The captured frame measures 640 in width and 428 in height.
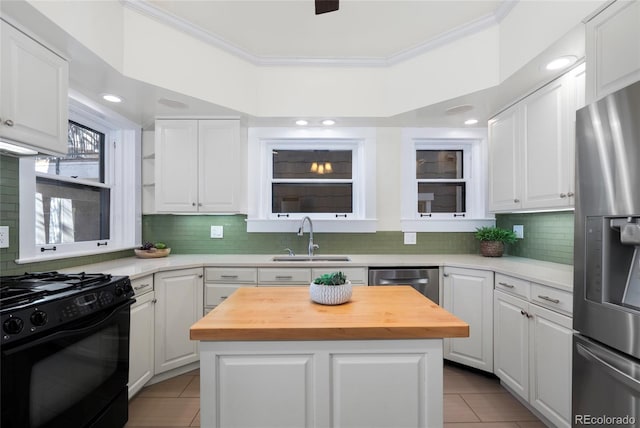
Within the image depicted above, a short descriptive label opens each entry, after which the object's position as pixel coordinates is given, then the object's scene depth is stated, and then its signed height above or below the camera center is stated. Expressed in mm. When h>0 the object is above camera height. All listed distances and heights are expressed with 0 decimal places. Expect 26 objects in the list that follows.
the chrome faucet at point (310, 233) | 3045 -183
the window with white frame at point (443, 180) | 3262 +383
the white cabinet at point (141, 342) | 2109 -913
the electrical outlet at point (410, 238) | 3273 -242
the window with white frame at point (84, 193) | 2014 +176
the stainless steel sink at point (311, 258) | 2962 -426
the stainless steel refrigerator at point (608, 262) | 1163 -193
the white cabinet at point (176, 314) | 2396 -805
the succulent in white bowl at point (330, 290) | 1395 -343
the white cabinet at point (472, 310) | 2434 -779
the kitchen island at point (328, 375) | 1132 -596
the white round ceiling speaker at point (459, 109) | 2685 +943
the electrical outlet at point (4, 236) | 1788 -130
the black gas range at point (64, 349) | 1177 -608
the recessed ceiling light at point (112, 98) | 2432 +931
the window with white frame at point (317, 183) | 3244 +346
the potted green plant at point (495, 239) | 2938 -229
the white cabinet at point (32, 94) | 1491 +637
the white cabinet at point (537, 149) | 2025 +504
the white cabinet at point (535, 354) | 1739 -885
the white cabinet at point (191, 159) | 2914 +527
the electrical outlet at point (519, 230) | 2949 -143
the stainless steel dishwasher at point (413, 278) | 2678 -546
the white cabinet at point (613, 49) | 1272 +735
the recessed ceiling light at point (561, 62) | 1901 +966
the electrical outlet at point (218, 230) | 3256 -172
